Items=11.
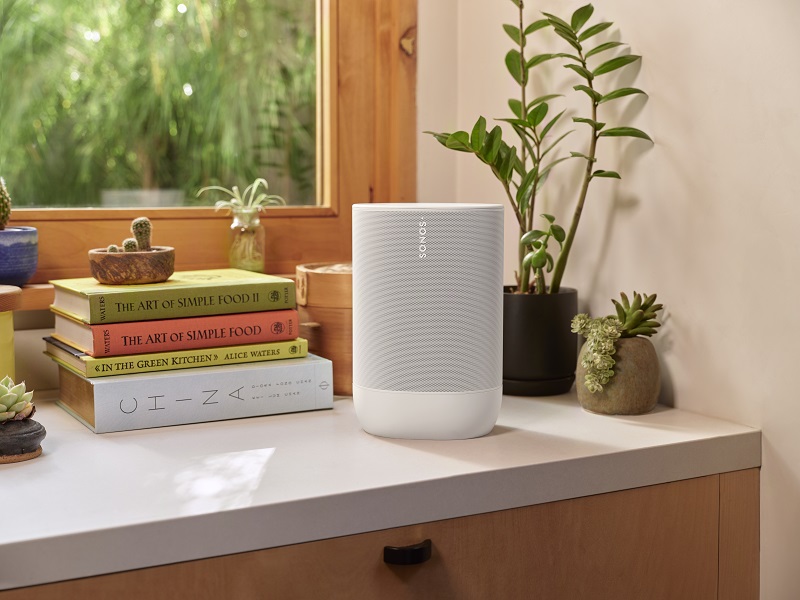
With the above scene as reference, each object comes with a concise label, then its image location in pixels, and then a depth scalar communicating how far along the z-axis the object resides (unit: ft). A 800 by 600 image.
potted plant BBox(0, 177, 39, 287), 4.05
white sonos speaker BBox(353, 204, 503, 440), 3.23
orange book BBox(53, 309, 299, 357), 3.52
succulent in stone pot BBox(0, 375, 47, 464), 3.02
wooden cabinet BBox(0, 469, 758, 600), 2.59
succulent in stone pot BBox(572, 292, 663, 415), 3.61
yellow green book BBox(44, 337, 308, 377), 3.50
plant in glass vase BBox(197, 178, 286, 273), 4.70
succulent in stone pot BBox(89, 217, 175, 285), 3.73
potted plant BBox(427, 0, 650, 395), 3.81
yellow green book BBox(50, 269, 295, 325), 3.54
